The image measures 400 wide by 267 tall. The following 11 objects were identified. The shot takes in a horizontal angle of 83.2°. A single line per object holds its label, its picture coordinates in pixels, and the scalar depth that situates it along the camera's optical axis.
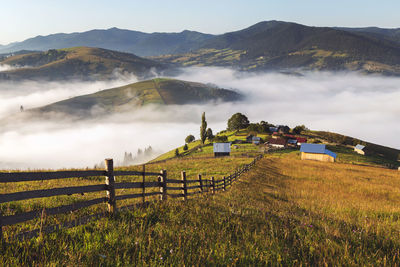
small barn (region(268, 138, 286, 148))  106.20
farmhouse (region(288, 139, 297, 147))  110.07
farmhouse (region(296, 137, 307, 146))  113.21
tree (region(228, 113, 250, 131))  149.88
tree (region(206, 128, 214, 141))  141.50
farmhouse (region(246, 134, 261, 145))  112.31
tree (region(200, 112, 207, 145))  129.18
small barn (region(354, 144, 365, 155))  102.79
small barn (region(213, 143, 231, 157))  83.57
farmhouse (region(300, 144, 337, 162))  75.38
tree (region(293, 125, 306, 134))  141.25
